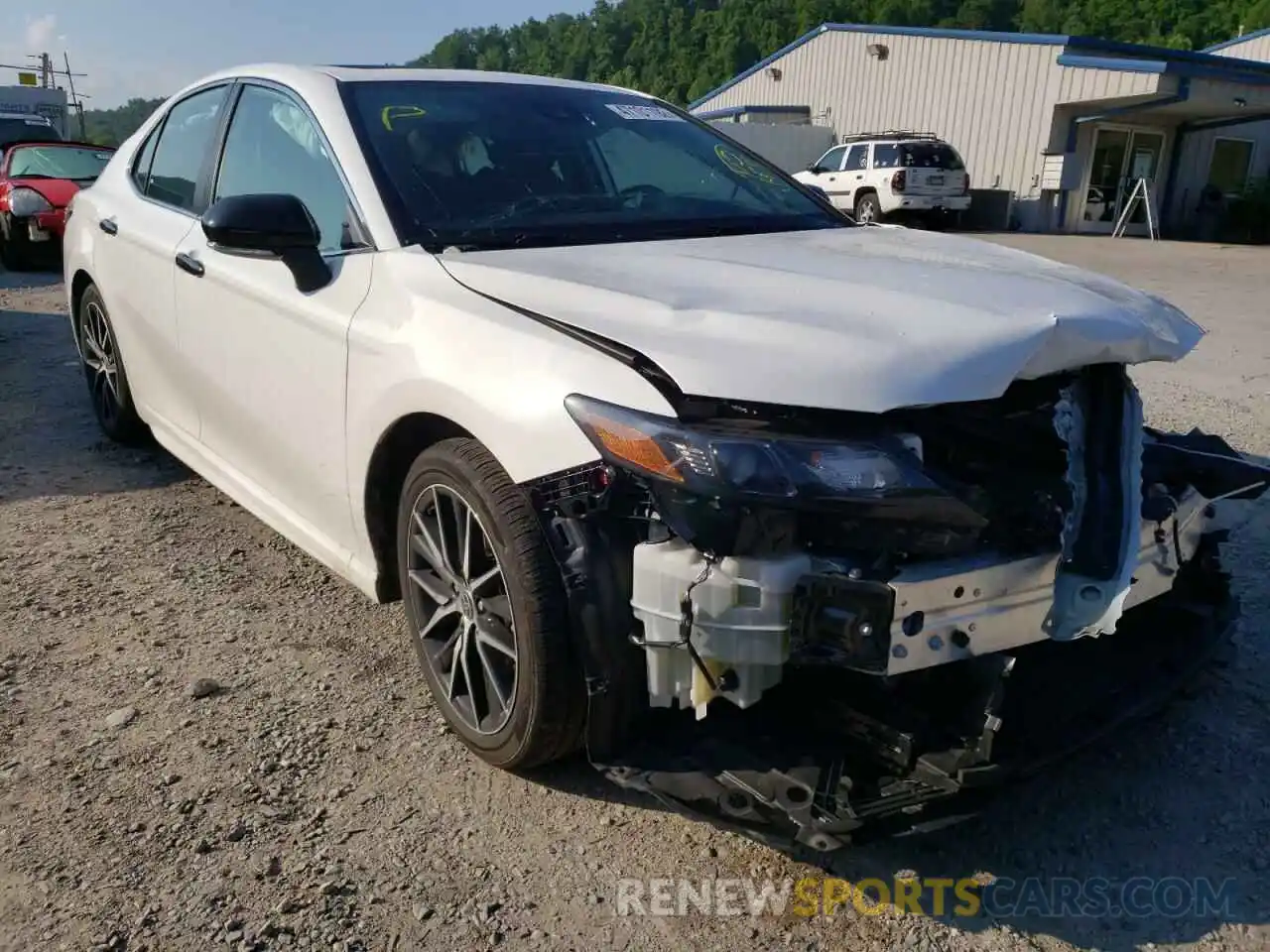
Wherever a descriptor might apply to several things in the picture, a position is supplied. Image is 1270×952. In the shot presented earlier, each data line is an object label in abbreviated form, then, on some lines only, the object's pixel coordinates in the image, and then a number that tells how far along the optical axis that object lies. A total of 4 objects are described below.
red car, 11.14
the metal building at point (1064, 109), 20.83
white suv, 20.77
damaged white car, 1.98
